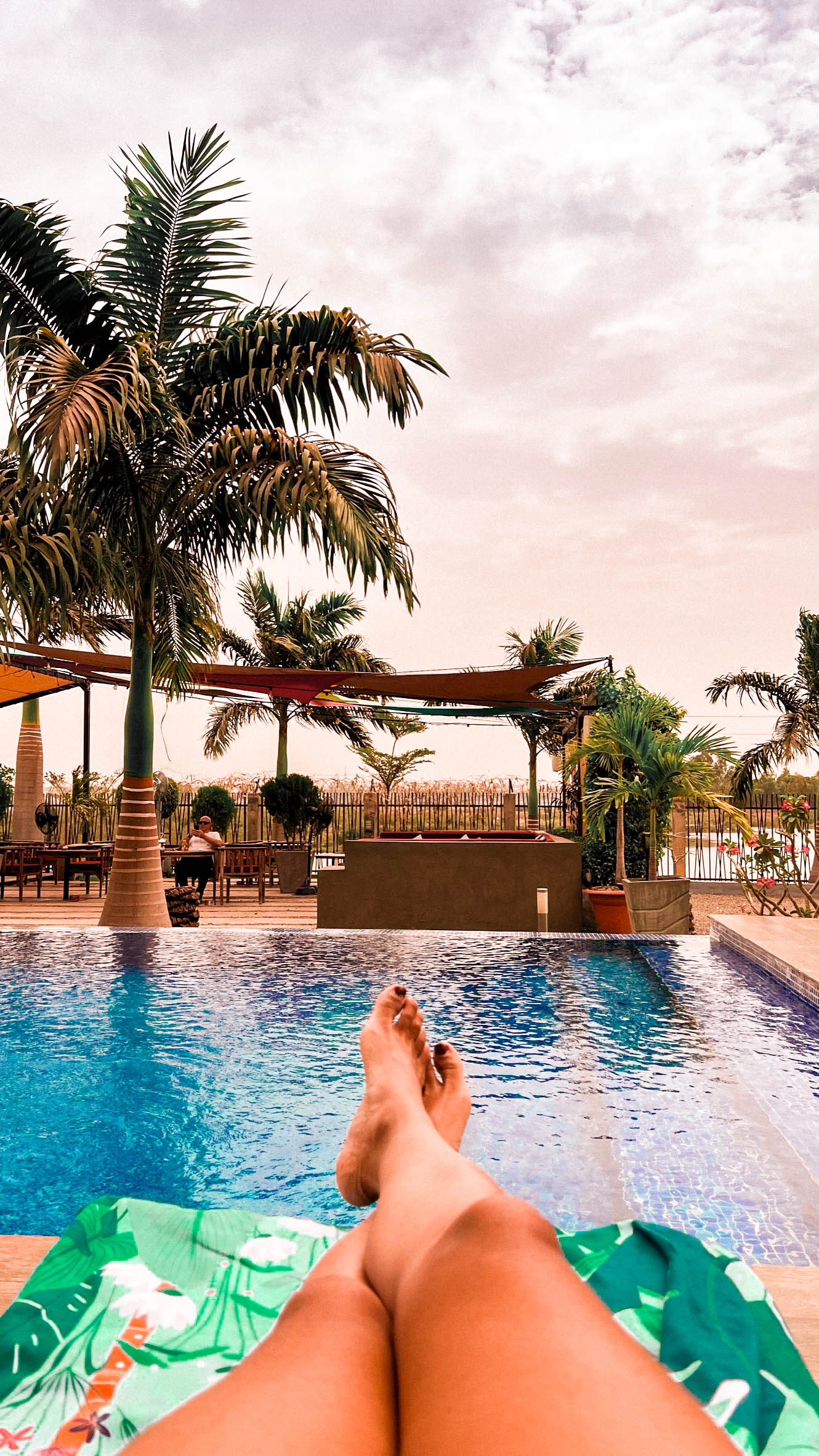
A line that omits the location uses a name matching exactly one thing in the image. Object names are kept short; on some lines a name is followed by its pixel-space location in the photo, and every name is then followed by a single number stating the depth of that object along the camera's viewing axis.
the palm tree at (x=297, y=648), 16.45
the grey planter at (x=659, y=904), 7.23
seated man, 10.52
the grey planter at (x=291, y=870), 12.45
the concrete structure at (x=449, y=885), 8.18
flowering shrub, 7.22
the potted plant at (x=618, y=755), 8.01
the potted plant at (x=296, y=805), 13.65
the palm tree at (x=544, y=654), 18.47
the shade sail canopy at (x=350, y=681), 10.67
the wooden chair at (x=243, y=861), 11.59
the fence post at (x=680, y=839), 14.01
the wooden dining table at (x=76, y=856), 10.68
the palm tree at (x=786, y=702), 14.59
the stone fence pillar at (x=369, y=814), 15.84
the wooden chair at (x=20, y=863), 10.59
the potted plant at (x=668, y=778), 7.69
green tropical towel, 1.04
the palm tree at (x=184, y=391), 6.53
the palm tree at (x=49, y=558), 6.61
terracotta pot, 7.89
